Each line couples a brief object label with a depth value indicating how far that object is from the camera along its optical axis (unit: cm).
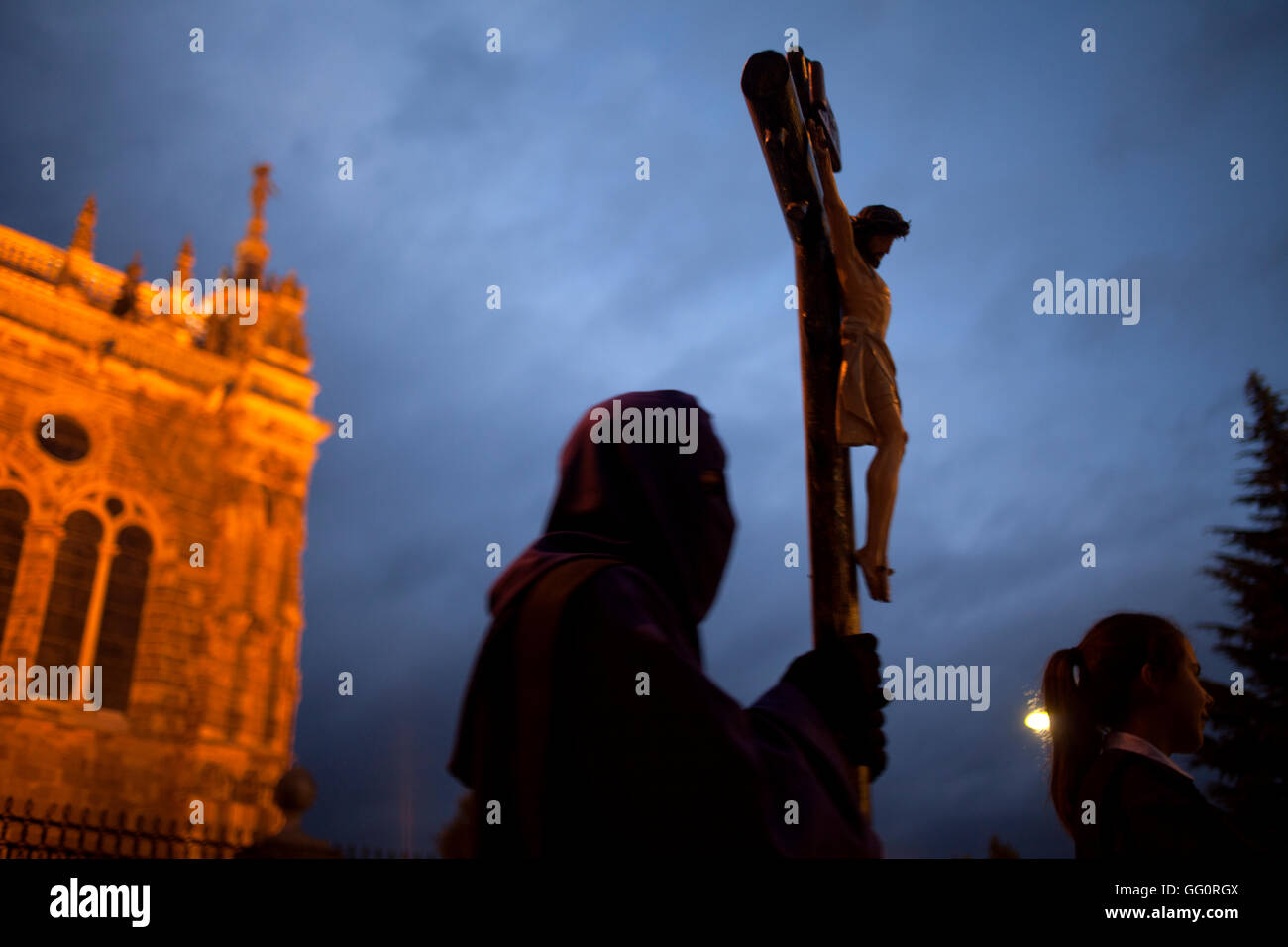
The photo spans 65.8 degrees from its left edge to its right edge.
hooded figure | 169
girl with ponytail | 262
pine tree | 1419
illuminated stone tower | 1816
